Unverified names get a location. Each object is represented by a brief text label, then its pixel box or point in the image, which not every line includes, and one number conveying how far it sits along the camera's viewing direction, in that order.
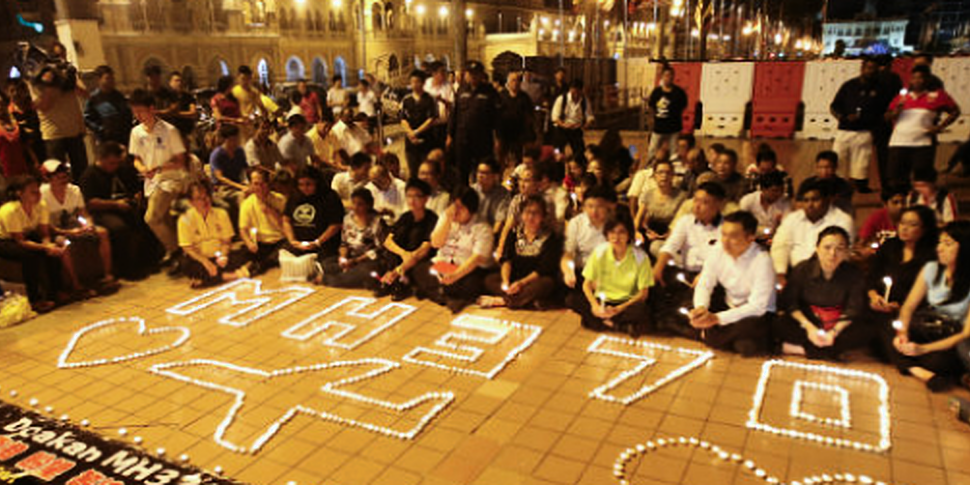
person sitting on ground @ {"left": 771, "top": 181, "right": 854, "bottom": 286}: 5.75
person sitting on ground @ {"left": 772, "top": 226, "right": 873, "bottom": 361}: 5.08
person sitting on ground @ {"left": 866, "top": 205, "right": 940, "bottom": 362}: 5.21
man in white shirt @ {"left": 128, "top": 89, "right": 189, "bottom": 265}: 7.83
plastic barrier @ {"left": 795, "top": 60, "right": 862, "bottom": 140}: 14.70
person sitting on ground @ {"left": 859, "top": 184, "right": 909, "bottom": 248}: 6.11
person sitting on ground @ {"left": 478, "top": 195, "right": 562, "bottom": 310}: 6.39
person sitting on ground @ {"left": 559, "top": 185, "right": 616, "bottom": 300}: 6.11
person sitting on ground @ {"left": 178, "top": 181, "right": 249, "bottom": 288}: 7.43
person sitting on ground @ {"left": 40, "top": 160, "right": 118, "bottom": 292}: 7.12
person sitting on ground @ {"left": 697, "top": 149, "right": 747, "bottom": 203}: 6.85
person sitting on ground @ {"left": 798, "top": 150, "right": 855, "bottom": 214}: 5.96
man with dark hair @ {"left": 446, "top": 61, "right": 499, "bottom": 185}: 8.71
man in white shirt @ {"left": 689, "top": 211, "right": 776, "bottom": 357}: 5.19
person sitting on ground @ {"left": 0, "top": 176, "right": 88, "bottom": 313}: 6.73
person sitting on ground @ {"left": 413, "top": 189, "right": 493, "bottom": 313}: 6.57
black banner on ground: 3.88
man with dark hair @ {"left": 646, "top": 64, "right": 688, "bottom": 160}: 9.66
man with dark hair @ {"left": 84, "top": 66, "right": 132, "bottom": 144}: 9.20
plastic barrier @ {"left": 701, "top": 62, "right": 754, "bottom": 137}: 15.62
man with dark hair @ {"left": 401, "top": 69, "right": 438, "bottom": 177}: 9.42
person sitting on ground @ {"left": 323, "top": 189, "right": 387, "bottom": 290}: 7.16
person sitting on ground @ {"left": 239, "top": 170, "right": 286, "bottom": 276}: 7.73
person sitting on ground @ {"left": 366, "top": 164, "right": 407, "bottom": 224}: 7.54
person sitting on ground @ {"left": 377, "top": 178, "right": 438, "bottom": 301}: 6.85
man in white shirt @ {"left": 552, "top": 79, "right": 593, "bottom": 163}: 10.62
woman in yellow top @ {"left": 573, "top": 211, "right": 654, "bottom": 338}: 5.65
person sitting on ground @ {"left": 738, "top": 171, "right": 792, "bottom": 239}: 6.52
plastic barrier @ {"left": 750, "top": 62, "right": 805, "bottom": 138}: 15.13
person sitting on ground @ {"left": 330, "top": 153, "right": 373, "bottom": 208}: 8.08
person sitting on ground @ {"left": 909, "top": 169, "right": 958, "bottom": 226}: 6.00
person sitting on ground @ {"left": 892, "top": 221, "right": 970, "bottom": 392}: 4.79
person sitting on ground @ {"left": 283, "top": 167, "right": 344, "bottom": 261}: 7.49
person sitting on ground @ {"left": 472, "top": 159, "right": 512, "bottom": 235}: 7.02
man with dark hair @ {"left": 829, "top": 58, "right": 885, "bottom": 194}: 8.78
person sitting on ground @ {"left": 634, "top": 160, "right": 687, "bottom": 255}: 6.86
